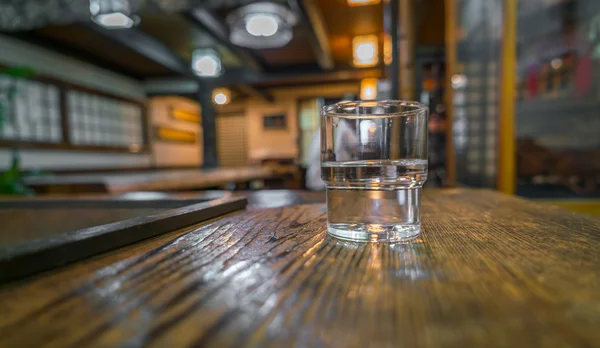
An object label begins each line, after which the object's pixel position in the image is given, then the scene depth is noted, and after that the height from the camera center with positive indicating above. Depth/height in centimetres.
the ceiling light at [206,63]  419 +128
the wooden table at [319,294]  18 -10
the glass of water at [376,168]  40 -1
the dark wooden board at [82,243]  27 -8
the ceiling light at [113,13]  287 +134
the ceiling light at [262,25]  320 +139
